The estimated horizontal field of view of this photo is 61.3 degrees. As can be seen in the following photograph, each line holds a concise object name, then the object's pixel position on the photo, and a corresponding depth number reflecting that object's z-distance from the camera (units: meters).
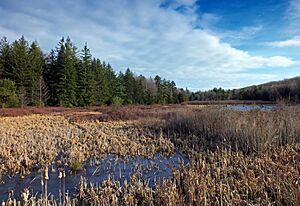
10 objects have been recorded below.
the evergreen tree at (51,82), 43.94
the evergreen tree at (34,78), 40.97
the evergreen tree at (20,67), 40.19
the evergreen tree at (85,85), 46.38
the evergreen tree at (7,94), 32.80
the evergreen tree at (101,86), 51.68
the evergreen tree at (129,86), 62.16
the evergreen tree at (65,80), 43.22
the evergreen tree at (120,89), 59.03
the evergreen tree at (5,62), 39.75
